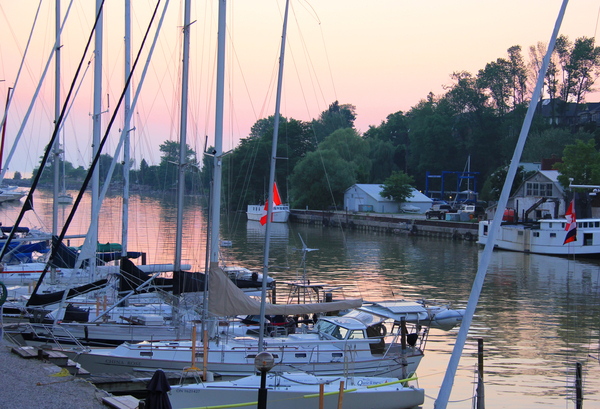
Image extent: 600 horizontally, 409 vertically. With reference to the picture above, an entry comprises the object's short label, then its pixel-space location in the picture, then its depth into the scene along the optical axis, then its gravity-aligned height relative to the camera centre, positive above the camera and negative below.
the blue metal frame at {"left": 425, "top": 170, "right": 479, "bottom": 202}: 98.35 +6.11
